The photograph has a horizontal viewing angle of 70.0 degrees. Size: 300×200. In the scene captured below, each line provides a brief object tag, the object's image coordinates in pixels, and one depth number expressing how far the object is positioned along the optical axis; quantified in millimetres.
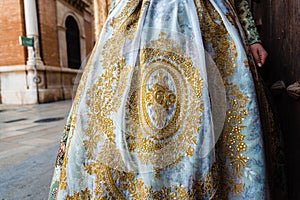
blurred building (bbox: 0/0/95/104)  6902
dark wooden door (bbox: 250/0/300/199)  818
